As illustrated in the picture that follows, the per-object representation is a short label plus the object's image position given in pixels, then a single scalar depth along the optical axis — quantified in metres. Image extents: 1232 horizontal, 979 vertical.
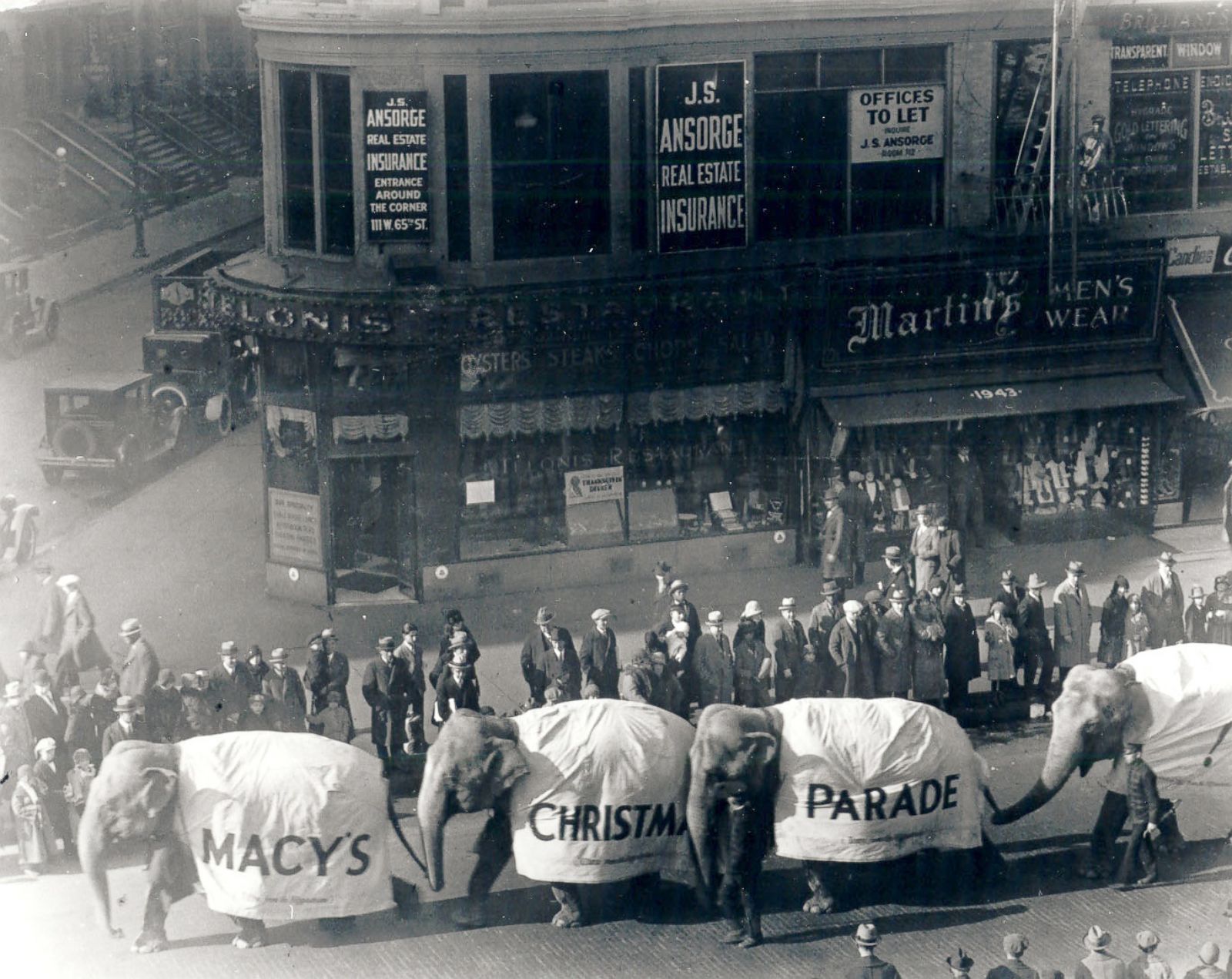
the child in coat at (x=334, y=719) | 20.03
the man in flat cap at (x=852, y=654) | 20.94
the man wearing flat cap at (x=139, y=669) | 19.55
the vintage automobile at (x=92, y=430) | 28.86
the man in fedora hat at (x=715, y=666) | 20.77
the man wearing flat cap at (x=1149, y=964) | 14.44
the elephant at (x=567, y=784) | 16.42
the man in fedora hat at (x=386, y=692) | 20.09
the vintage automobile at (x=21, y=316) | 31.38
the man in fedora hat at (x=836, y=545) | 25.16
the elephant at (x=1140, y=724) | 17.75
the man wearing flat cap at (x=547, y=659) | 20.67
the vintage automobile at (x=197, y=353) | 31.22
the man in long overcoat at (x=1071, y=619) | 22.05
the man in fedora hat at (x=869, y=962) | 14.41
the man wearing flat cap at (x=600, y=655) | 20.89
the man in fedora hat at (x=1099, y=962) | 14.48
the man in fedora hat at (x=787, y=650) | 20.75
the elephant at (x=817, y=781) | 16.52
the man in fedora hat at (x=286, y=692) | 19.44
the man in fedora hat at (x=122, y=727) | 17.97
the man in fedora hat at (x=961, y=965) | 13.91
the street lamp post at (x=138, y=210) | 32.72
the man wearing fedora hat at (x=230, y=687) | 19.16
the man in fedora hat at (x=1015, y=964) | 14.16
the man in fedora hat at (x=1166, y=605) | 22.48
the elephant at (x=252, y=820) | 15.92
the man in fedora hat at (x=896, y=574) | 22.25
